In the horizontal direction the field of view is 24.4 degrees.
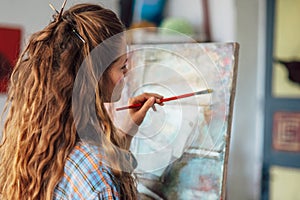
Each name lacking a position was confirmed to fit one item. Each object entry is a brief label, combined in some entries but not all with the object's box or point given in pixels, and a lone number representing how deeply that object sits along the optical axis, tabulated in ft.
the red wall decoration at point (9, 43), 11.35
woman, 6.30
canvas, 7.30
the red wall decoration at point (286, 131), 13.60
